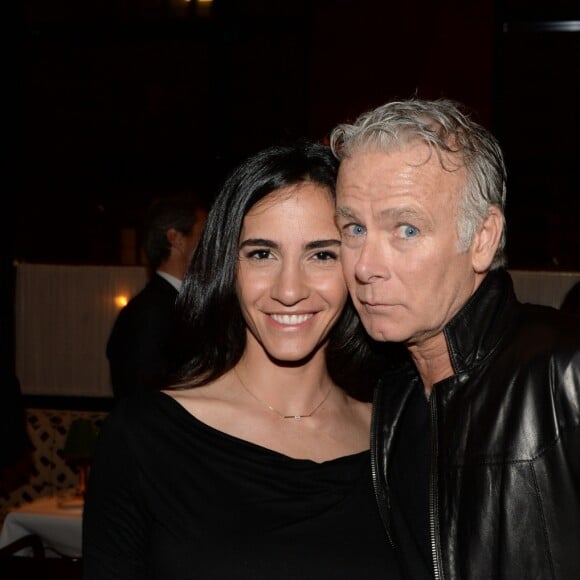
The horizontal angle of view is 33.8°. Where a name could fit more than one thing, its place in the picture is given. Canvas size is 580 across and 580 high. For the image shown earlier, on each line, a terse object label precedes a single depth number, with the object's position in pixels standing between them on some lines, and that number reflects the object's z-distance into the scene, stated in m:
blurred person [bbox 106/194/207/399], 4.47
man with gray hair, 1.67
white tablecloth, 5.05
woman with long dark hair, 2.08
